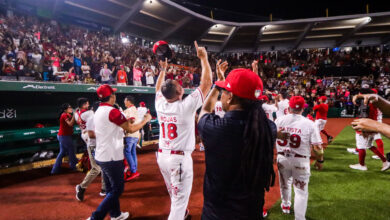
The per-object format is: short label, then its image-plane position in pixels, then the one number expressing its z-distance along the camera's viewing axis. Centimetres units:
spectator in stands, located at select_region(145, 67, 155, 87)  1107
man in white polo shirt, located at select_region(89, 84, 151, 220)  306
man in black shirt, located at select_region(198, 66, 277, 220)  142
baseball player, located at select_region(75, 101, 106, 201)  423
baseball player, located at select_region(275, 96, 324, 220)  312
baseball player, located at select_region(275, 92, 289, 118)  838
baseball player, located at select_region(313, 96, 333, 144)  829
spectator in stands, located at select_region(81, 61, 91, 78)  943
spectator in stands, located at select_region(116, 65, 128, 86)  964
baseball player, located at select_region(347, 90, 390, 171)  573
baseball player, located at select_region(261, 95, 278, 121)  748
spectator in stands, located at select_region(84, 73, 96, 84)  880
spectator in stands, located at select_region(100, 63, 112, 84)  943
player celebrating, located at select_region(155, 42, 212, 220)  271
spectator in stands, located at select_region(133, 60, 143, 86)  1049
